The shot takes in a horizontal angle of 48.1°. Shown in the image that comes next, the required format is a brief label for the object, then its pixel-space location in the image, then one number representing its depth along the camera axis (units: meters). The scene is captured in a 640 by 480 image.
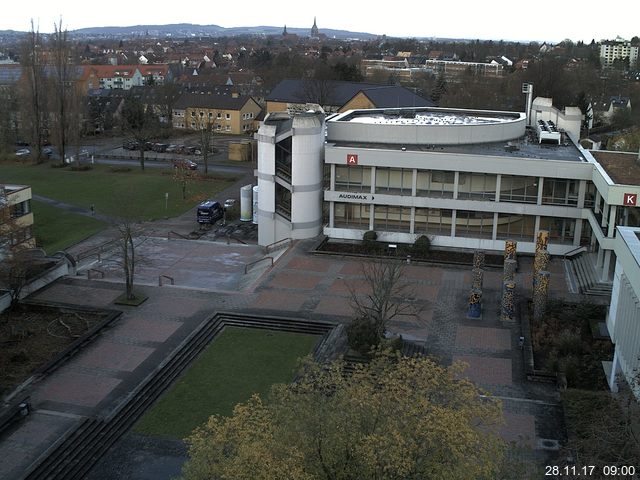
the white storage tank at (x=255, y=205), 46.69
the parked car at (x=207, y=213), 47.16
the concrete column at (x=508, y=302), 30.27
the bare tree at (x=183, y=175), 55.69
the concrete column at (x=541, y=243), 32.87
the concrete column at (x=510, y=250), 33.56
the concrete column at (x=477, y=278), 31.77
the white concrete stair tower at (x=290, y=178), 40.84
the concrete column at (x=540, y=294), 29.94
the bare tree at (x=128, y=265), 32.53
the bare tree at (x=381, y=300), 26.97
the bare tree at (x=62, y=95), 70.75
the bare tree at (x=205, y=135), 63.31
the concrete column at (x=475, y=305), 30.80
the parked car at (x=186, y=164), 62.96
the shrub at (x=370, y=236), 40.59
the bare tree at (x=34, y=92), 71.75
